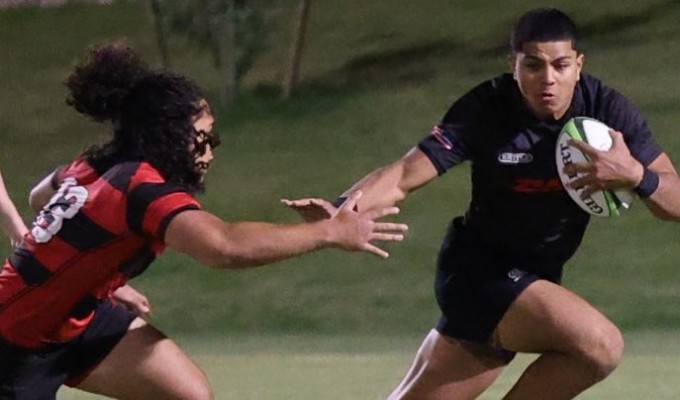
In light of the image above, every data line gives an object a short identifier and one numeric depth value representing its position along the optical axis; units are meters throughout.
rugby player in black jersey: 10.25
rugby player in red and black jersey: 8.32
